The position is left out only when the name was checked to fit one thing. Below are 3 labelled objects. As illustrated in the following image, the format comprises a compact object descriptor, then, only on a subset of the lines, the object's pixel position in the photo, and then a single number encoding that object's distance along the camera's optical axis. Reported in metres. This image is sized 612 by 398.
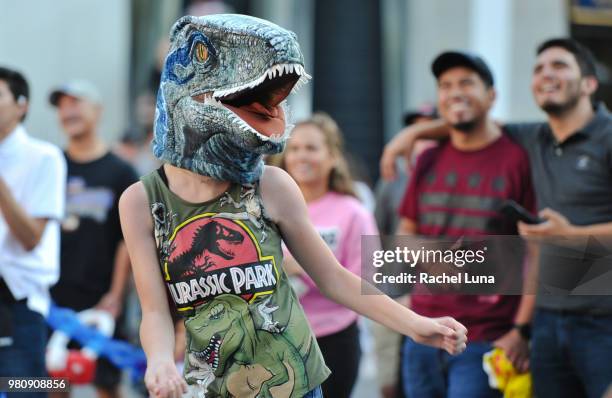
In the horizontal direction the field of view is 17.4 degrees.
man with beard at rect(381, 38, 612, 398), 8.83
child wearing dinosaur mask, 6.42
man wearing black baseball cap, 9.47
